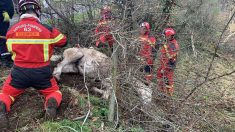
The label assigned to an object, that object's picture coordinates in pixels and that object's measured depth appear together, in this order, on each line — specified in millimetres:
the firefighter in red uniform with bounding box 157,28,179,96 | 3046
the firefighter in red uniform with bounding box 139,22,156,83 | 2622
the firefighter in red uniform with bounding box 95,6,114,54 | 2555
